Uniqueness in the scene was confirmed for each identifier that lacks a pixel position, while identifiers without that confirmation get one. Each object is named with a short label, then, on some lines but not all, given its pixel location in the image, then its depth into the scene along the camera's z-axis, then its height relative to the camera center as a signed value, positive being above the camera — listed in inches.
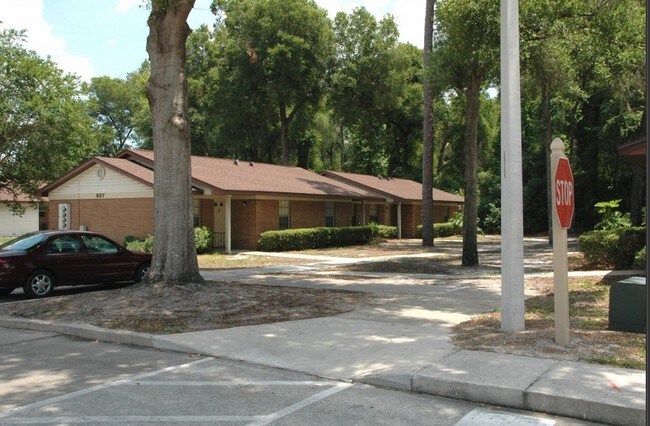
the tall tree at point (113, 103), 2539.4 +569.3
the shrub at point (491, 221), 1771.7 +9.5
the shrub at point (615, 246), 615.2 -26.4
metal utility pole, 304.2 +23.6
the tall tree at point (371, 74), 1558.8 +424.8
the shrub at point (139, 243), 899.4 -25.6
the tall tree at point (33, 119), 1064.8 +212.0
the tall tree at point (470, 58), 553.9 +188.6
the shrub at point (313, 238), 1028.5 -23.6
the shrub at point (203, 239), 962.1 -20.3
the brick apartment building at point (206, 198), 1005.2 +54.6
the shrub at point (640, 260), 552.0 -37.4
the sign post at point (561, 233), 265.7 -4.7
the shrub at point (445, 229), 1561.3 -13.8
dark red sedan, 473.7 -29.7
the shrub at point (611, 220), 871.4 +4.0
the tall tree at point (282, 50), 1449.3 +462.6
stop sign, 265.1 +14.6
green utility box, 299.9 -44.7
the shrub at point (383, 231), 1358.6 -15.2
